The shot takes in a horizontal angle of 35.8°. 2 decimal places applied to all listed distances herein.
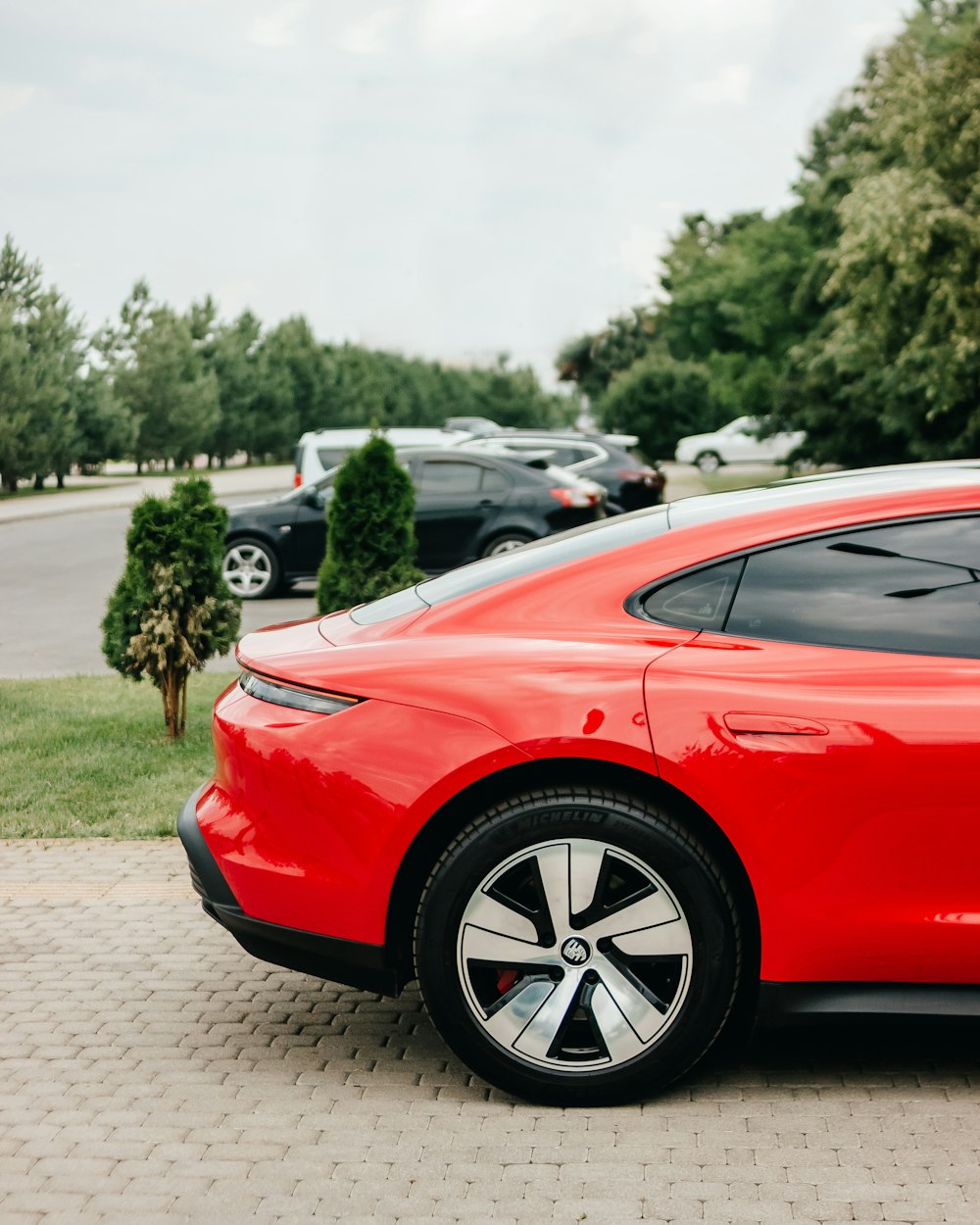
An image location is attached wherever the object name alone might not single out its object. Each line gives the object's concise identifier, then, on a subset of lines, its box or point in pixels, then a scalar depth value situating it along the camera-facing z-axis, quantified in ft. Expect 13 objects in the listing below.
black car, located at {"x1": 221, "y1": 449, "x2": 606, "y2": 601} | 54.19
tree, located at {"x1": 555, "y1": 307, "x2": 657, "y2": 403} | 341.82
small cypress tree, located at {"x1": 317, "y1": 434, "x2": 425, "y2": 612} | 34.53
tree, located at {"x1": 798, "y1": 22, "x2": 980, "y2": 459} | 77.56
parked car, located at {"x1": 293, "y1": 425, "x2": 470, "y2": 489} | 71.10
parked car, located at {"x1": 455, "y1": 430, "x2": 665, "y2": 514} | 74.95
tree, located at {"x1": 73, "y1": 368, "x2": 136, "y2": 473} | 146.20
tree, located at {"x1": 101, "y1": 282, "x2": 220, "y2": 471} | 172.35
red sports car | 11.35
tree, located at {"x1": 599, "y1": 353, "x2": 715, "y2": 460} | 199.82
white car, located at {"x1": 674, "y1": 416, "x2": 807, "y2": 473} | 175.32
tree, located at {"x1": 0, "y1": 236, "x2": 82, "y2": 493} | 129.39
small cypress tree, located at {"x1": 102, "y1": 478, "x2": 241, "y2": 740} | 25.58
